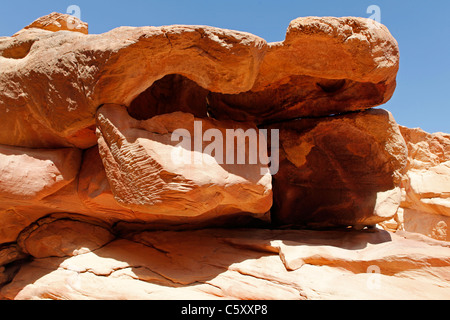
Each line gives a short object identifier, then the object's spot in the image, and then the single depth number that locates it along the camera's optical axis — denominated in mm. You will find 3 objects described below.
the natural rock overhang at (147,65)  1991
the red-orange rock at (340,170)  2588
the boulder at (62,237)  2533
